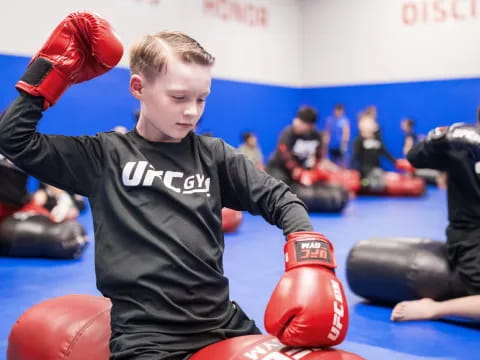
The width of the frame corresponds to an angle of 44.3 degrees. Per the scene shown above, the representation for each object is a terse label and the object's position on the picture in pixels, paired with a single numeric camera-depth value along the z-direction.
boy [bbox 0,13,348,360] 1.69
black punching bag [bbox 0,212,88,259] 5.12
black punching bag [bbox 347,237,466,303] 3.46
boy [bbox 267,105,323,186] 8.35
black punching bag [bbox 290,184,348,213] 8.15
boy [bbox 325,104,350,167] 13.70
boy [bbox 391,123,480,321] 3.27
